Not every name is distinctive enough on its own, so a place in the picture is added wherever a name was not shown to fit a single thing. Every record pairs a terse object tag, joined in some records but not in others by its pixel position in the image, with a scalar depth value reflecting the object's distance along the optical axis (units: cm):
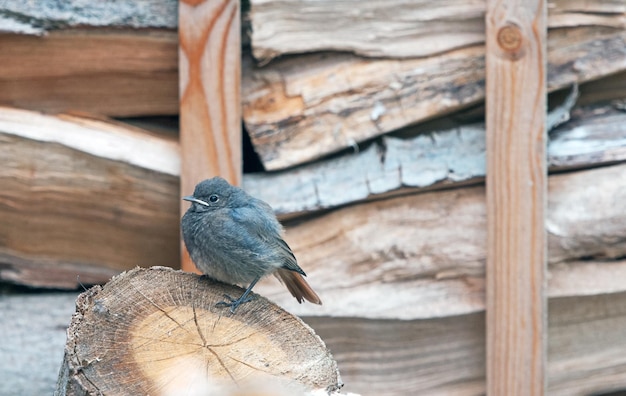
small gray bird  661
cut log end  489
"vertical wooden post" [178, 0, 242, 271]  757
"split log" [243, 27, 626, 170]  780
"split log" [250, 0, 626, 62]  777
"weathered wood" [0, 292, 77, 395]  780
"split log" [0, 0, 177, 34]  762
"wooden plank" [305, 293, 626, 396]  796
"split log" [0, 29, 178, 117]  774
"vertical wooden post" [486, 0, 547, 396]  757
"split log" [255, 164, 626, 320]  783
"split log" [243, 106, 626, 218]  780
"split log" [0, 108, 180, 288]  770
